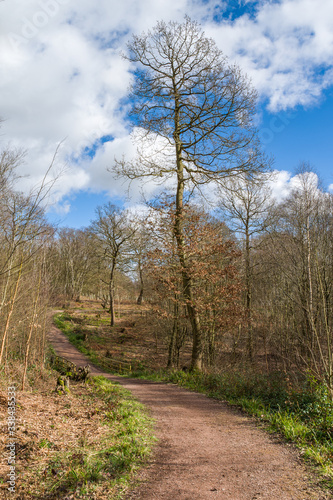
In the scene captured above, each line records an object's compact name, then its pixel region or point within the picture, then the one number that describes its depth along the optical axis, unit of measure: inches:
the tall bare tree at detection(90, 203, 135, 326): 1136.8
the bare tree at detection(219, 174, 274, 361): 639.5
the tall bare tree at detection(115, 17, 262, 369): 412.5
